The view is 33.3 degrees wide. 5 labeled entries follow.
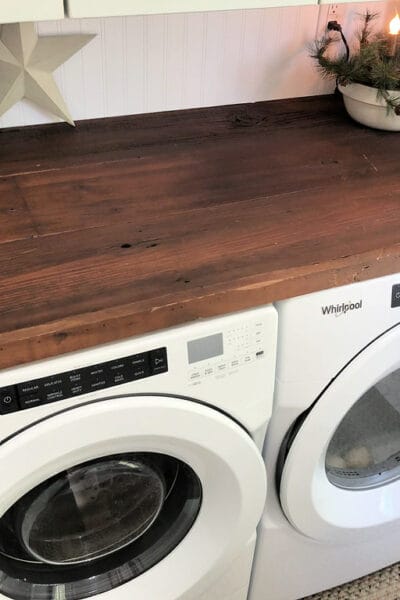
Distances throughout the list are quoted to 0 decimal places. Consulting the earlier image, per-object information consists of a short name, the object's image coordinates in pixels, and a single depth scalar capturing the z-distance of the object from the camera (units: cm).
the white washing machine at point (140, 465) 86
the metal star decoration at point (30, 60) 117
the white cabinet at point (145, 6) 87
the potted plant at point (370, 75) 127
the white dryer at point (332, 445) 101
